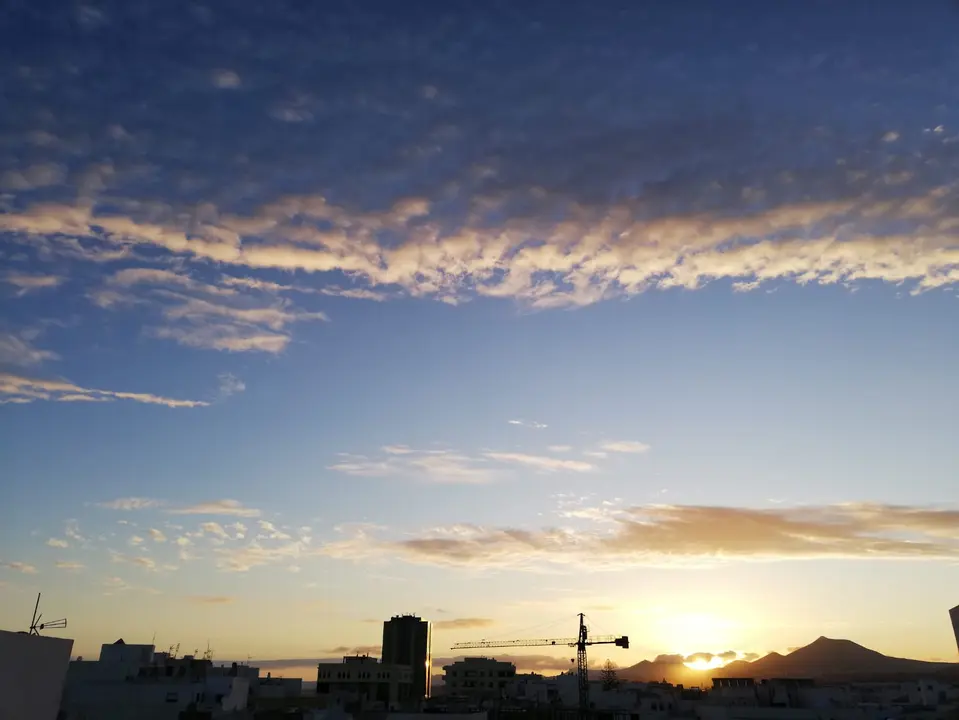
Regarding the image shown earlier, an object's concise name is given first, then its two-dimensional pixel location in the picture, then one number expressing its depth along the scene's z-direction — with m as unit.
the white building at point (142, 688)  79.94
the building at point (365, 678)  153.62
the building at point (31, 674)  25.00
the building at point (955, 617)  34.89
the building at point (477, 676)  169.50
